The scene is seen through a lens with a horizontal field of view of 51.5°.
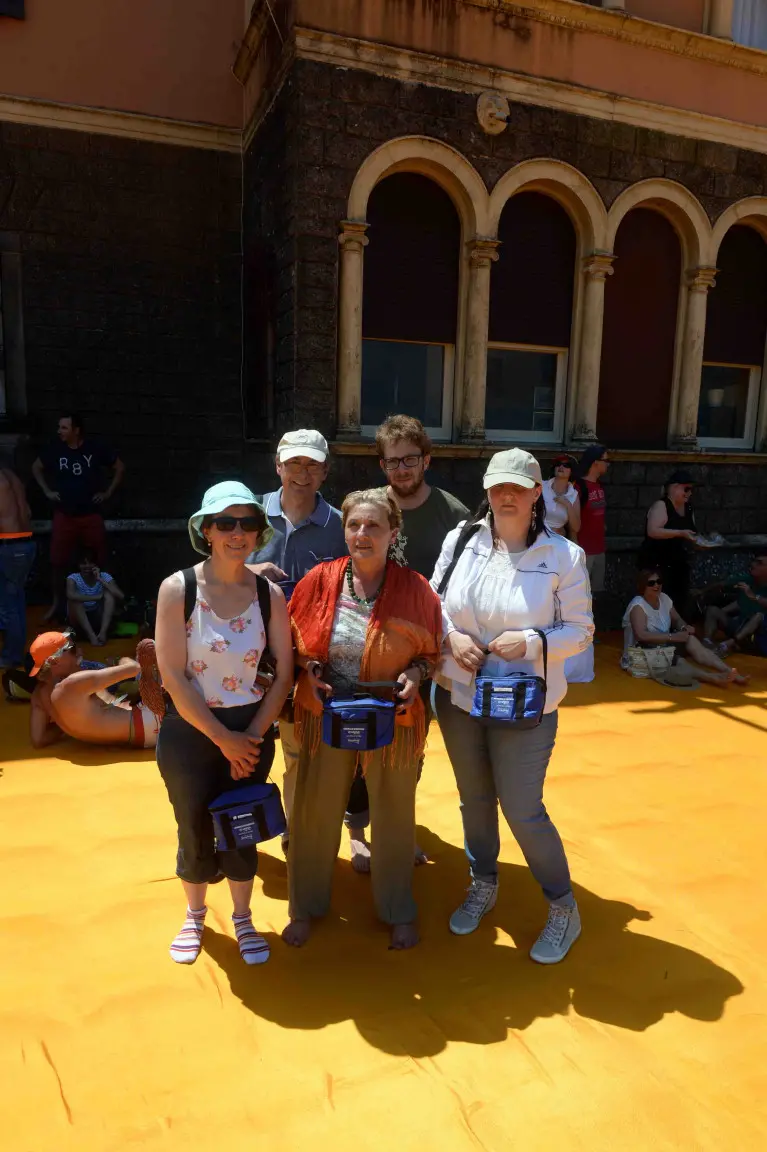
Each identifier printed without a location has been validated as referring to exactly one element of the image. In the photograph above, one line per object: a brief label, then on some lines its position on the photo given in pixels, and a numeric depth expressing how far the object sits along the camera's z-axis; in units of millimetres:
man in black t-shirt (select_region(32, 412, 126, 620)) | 7859
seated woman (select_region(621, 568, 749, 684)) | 7199
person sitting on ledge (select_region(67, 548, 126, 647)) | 7461
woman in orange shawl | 2850
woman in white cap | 2854
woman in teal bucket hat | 2746
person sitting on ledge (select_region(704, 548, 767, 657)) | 8047
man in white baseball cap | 3295
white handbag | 7023
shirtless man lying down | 4871
